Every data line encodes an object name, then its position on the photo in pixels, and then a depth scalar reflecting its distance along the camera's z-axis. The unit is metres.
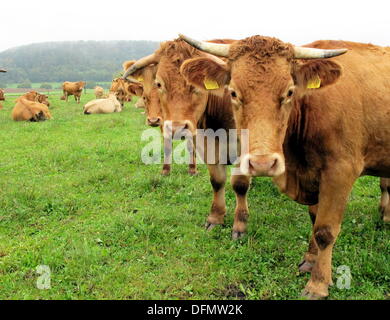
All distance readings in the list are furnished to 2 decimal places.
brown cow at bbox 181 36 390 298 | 3.00
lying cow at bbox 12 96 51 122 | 16.77
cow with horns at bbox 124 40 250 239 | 4.41
